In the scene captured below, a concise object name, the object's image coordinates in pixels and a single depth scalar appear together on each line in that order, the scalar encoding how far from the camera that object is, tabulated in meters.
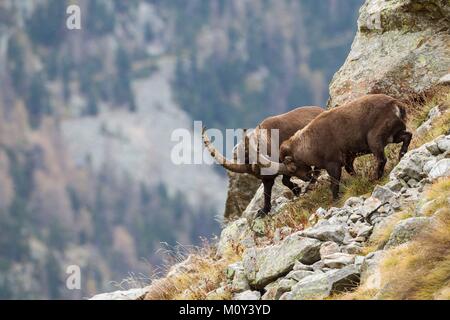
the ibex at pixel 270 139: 23.39
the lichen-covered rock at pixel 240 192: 29.19
